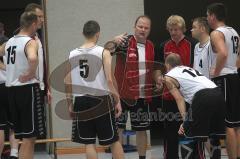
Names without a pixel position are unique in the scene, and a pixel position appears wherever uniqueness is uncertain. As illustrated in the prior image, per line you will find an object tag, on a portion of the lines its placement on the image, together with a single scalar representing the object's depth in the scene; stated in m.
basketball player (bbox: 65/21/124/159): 11.76
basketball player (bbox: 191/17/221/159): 13.18
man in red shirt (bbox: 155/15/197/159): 13.45
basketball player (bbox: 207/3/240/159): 12.59
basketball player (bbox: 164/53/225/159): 11.56
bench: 14.94
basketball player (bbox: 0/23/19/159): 13.09
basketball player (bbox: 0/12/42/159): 11.87
